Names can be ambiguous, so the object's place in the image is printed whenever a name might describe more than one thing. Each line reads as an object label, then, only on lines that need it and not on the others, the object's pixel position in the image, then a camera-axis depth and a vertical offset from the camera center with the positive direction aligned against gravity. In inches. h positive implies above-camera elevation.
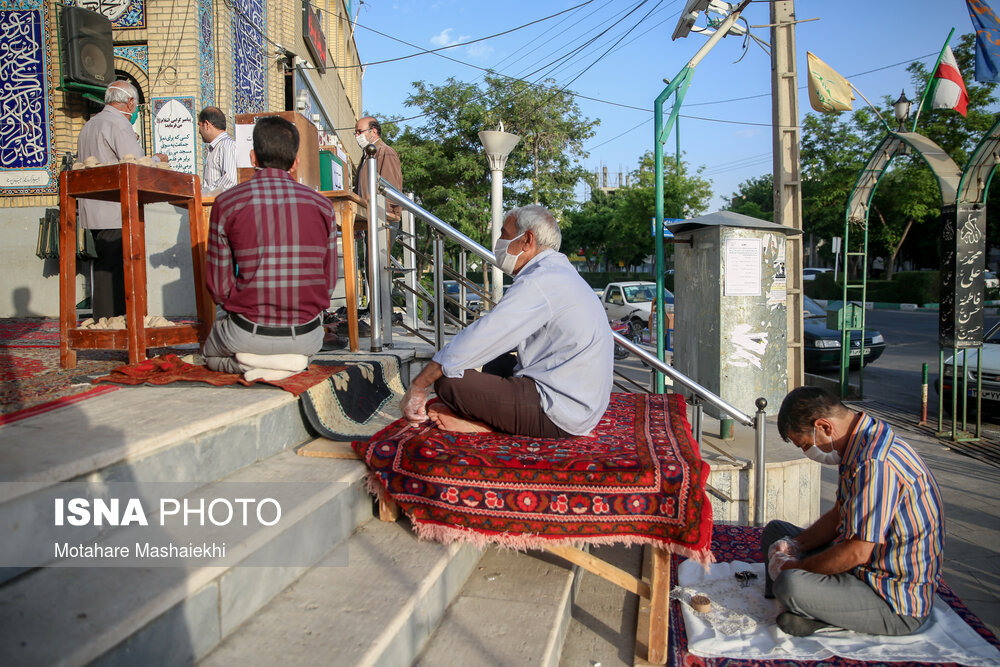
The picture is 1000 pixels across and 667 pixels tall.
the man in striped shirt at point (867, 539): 100.0 -38.8
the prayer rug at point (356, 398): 119.4 -20.7
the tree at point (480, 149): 831.1 +200.8
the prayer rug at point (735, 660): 103.7 -57.9
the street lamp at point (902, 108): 354.2 +104.2
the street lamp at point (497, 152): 323.3 +77.9
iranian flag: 302.7 +99.7
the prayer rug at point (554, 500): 99.3 -31.5
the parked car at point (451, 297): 202.3 +5.1
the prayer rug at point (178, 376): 117.1 -13.8
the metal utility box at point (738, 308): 213.5 -4.0
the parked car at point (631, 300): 715.4 -3.9
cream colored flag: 311.3 +101.8
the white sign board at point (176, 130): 302.0 +81.9
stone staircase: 62.2 -30.4
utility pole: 286.7 +83.4
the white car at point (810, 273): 1336.5 +47.9
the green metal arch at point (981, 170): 264.4 +51.7
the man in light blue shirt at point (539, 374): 111.7 -13.5
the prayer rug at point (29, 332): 174.1 -8.9
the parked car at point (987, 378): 310.8 -41.9
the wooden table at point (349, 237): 167.2 +16.7
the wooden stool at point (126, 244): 127.2 +12.0
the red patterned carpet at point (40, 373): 100.0 -13.8
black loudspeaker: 273.4 +112.5
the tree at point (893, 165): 829.2 +195.7
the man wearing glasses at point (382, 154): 258.4 +62.9
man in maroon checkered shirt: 117.6 +6.9
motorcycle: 566.7 -32.5
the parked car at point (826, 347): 460.8 -38.2
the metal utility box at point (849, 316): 362.9 -12.3
